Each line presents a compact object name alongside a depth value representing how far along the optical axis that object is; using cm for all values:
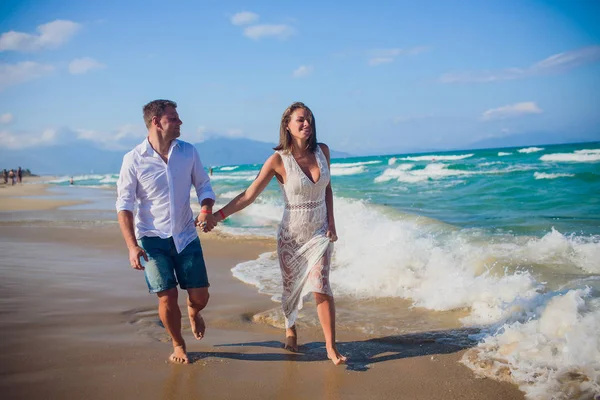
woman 398
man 368
